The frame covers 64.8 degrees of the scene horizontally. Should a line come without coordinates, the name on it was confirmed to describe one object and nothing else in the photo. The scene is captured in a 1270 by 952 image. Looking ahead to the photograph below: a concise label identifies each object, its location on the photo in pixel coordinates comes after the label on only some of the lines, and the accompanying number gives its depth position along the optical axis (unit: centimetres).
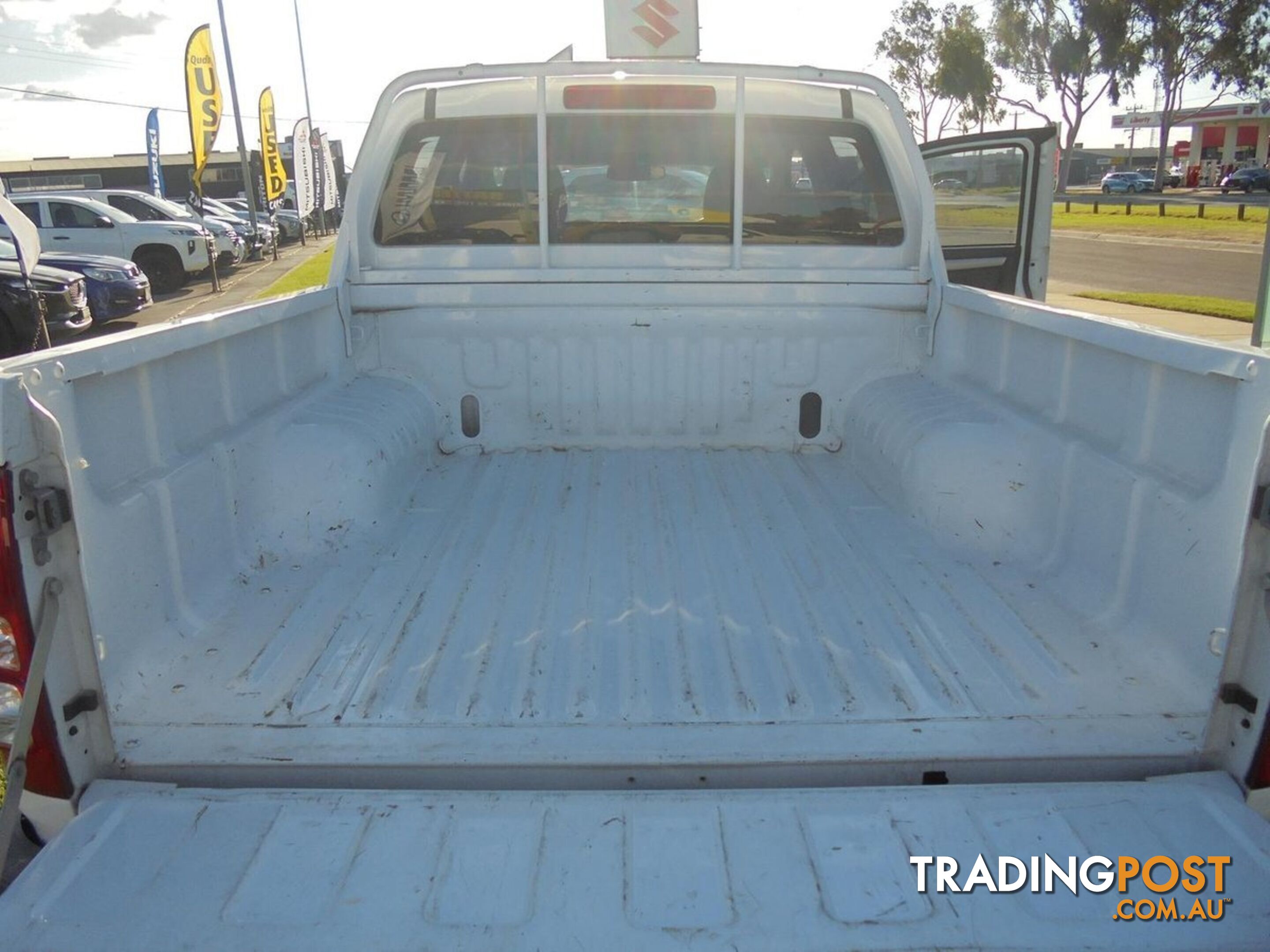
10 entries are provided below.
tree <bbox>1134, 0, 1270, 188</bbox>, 4859
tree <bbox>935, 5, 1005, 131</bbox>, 4606
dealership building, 4612
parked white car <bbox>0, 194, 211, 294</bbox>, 1742
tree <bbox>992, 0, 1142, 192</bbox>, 5019
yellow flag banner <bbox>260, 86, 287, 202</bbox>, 2422
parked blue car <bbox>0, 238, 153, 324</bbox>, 1399
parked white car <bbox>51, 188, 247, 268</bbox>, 1909
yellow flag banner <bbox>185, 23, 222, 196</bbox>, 1997
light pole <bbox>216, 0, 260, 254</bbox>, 2172
